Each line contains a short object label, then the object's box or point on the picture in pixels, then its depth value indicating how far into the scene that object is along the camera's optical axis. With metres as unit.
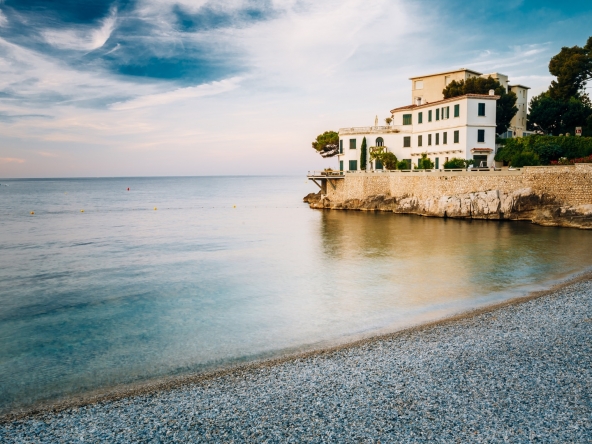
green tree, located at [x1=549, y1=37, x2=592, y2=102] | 53.06
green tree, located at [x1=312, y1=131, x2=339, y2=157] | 68.31
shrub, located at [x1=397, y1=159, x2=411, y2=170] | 51.34
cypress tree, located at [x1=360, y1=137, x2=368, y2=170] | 55.08
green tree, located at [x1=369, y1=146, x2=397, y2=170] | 53.25
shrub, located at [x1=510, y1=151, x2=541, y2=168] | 40.59
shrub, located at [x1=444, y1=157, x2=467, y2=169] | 44.50
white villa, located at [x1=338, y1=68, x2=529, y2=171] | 45.50
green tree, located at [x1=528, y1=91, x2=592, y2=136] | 50.28
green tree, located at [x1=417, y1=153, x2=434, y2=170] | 48.91
